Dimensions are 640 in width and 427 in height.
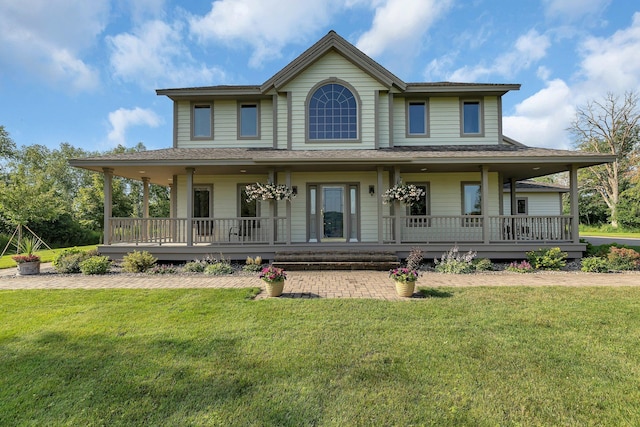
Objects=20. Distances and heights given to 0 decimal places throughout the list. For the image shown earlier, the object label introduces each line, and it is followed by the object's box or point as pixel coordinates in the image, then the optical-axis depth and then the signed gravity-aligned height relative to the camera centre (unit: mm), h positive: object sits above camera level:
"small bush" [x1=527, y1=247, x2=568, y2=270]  8914 -1164
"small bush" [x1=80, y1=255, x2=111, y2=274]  8297 -1182
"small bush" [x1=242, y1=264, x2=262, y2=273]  8850 -1364
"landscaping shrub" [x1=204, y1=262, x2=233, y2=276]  8480 -1342
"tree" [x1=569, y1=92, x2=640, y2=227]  31203 +9068
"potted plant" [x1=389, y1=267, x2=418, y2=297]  5922 -1202
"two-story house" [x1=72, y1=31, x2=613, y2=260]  9852 +1944
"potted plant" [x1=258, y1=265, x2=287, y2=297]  5973 -1172
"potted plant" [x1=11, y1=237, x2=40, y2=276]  8273 -1113
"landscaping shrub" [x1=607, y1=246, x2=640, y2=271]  8758 -1199
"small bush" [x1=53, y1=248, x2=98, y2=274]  8602 -1113
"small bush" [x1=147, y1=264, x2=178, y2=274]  8547 -1353
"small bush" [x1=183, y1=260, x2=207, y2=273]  8773 -1315
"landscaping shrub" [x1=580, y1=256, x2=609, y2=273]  8625 -1340
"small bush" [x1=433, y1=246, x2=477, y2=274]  8555 -1241
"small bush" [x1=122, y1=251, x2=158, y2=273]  8695 -1152
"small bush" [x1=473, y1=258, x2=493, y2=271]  8891 -1346
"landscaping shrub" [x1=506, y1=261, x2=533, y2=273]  8602 -1380
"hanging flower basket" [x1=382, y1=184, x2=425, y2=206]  9562 +908
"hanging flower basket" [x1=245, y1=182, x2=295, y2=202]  9812 +995
